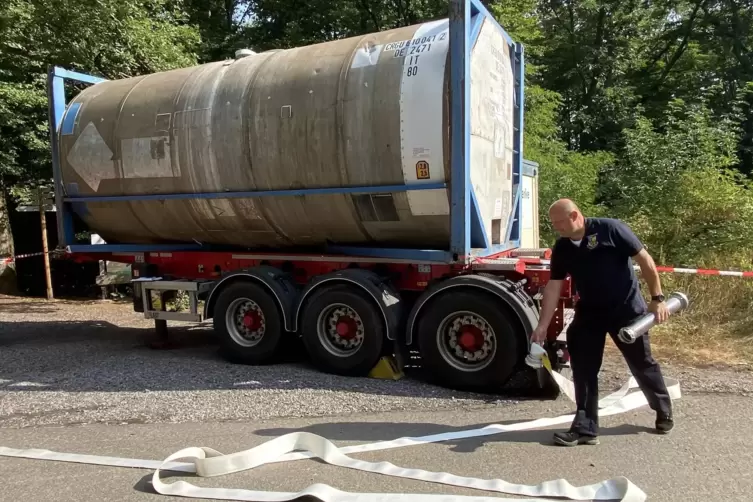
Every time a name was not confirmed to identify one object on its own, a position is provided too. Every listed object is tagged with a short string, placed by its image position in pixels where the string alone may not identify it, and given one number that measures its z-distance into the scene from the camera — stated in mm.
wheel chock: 6473
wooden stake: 13148
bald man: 4434
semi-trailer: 6074
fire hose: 3684
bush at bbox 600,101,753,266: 10070
